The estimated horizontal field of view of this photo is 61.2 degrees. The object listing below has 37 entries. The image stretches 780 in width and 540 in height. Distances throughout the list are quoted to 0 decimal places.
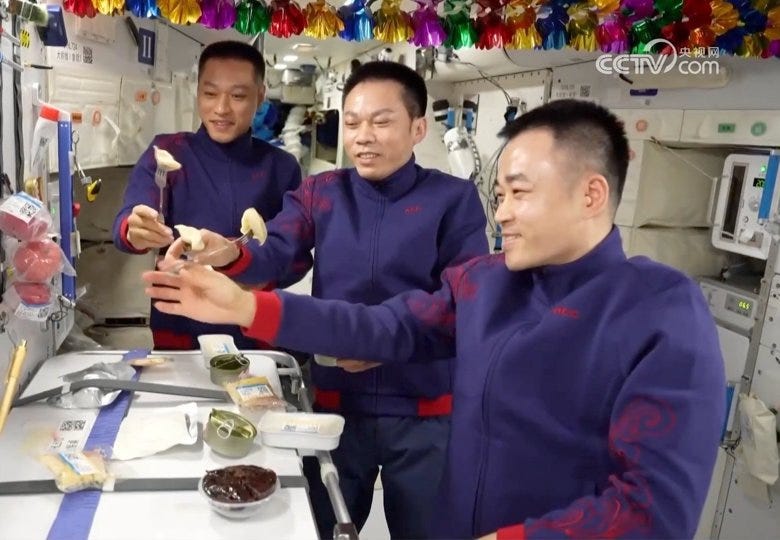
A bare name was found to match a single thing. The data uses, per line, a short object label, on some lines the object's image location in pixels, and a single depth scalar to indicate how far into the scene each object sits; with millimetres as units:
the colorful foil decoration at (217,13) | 2320
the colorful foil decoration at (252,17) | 2404
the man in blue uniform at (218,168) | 2078
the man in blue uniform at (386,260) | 1778
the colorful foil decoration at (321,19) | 2498
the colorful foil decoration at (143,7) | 2180
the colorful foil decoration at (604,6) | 2391
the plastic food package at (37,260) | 1529
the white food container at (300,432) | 1430
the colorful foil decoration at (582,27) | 2541
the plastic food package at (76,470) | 1204
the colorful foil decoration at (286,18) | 2473
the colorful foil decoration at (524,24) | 2594
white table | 1124
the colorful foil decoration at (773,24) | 2344
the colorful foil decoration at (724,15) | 2363
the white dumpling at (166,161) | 1755
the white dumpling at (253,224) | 1525
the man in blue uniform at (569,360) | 985
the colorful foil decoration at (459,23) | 2621
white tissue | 1354
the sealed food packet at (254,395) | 1588
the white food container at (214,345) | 1845
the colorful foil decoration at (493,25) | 2615
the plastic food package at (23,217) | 1426
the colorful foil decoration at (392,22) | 2555
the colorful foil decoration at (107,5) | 2113
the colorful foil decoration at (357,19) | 2537
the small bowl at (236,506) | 1150
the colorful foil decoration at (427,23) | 2596
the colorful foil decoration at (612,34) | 2527
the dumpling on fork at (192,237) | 1422
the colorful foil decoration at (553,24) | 2586
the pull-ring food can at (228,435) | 1368
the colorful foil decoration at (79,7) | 2092
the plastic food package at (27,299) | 1528
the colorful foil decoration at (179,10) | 2213
